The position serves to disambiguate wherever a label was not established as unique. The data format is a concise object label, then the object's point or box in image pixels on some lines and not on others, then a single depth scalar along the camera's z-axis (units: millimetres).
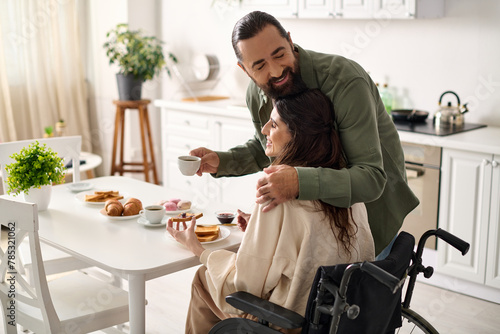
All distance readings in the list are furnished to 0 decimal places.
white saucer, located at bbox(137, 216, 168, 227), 2322
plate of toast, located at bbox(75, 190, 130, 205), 2604
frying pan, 3600
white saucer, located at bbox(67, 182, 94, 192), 2809
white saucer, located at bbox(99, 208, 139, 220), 2377
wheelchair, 1554
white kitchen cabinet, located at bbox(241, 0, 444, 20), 3484
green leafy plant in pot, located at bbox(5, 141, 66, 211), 2484
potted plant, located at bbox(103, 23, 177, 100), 4723
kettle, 3521
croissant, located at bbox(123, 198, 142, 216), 2416
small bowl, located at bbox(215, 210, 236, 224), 2361
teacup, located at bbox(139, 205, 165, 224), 2312
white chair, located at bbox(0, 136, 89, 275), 2613
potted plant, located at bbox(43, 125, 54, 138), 4452
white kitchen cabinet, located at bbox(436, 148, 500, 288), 3131
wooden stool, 4797
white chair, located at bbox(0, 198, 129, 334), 2033
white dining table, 1983
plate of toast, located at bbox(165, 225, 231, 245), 2152
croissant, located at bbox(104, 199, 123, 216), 2398
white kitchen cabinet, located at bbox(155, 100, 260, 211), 4160
